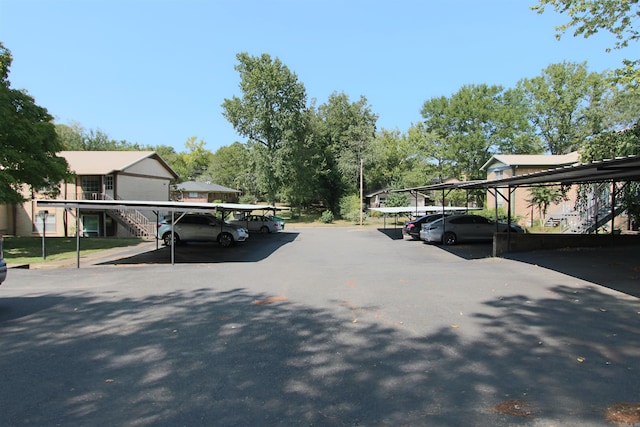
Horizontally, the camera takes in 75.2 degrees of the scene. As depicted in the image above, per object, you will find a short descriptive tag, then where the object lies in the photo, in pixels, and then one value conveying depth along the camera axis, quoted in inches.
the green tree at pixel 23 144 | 735.7
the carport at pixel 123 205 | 528.4
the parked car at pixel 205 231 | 865.5
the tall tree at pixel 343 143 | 2033.7
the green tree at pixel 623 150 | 628.1
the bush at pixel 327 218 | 1915.6
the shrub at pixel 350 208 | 1834.8
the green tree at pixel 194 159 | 3725.4
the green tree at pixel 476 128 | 1916.8
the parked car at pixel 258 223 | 1228.2
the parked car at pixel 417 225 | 944.9
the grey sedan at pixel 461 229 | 806.5
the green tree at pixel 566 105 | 1797.5
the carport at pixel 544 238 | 507.2
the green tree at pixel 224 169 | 3100.4
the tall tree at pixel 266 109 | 1882.4
